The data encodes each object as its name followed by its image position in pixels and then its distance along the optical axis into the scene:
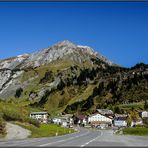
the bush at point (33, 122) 58.94
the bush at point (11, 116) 54.97
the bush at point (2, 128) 39.33
